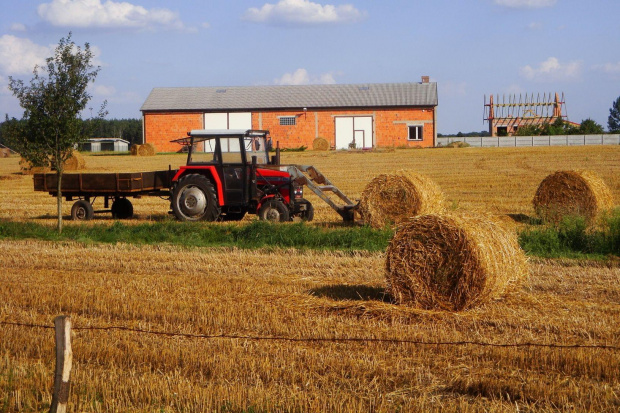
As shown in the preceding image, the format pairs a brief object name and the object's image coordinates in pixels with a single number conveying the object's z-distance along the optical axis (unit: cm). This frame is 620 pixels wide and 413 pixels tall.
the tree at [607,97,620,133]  13088
